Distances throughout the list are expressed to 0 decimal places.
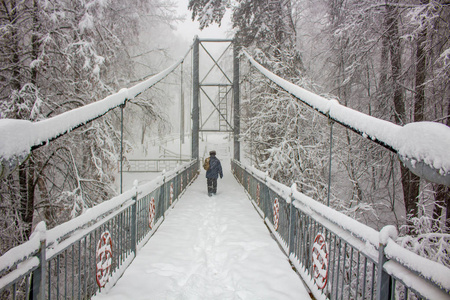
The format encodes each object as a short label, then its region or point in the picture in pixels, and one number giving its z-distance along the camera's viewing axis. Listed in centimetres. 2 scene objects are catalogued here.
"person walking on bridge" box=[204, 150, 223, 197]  973
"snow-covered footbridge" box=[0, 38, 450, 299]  162
